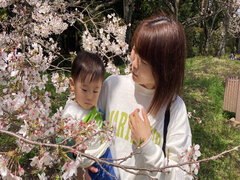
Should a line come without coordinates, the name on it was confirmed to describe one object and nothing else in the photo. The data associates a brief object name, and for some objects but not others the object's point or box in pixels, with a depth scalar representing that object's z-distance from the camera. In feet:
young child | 4.16
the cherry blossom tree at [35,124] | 3.15
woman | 3.79
